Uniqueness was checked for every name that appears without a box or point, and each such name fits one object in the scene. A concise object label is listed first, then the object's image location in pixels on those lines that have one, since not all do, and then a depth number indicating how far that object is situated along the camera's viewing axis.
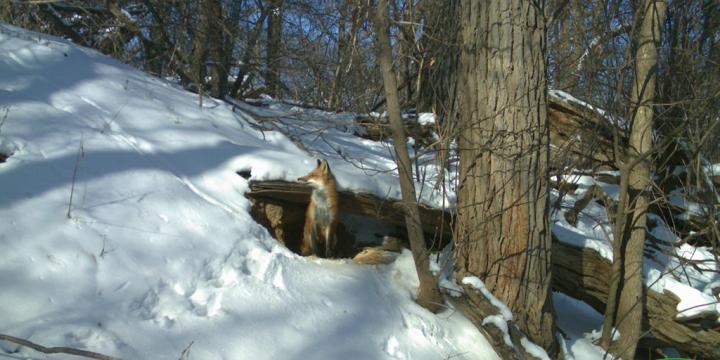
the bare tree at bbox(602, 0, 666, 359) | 4.96
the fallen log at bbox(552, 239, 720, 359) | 4.92
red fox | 5.29
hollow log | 5.00
